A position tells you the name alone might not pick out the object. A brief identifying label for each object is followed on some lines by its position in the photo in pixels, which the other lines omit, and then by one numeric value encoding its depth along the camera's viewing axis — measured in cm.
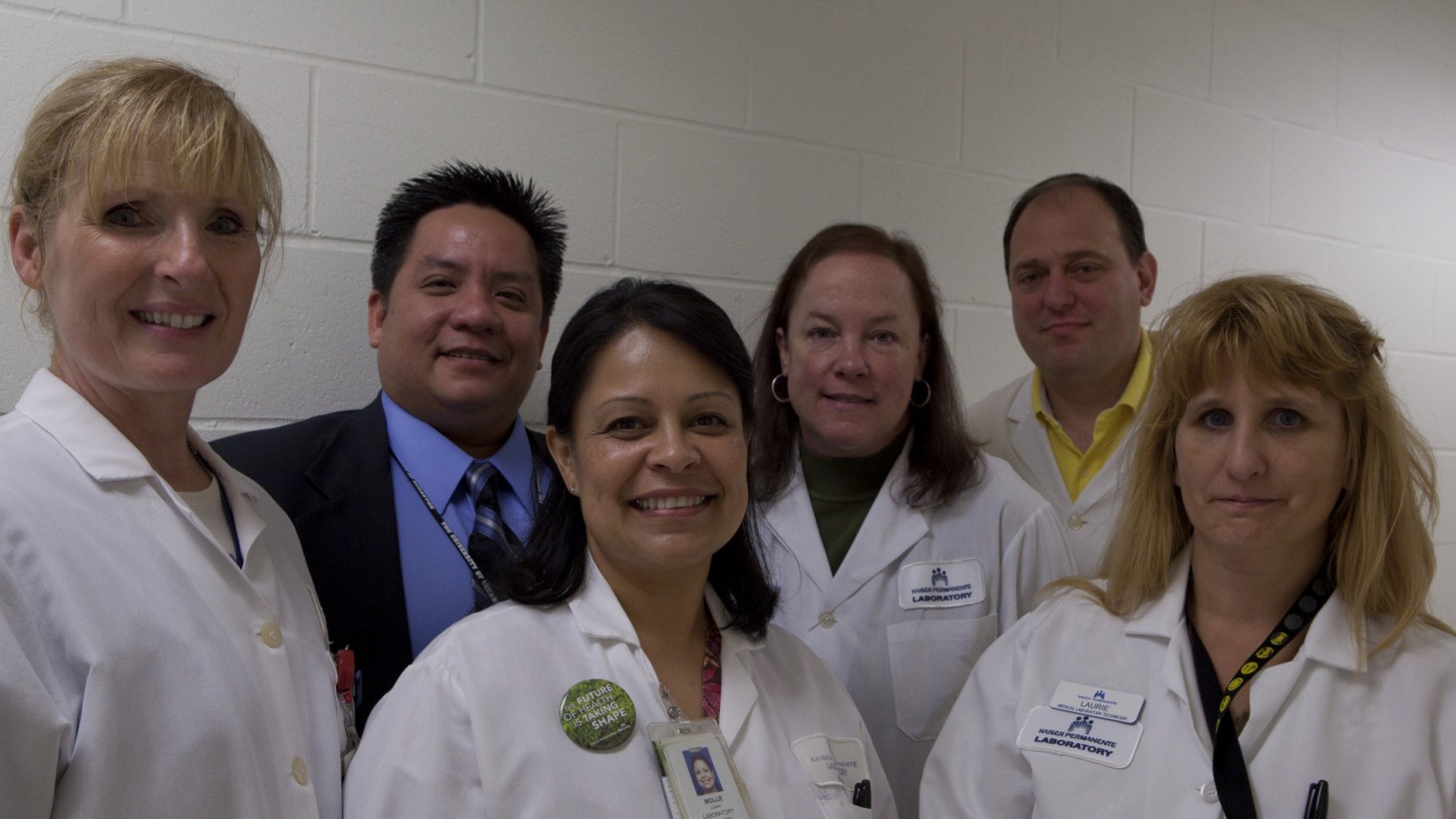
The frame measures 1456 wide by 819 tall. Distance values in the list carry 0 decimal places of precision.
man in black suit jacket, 177
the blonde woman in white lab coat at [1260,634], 148
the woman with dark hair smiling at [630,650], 128
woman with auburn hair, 204
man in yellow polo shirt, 248
